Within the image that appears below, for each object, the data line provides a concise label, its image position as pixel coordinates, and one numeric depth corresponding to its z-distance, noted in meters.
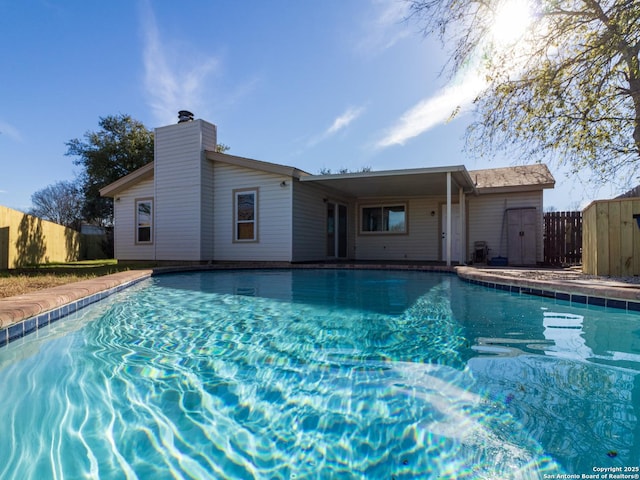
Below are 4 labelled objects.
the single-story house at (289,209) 10.27
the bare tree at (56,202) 26.08
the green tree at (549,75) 6.47
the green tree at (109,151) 20.00
